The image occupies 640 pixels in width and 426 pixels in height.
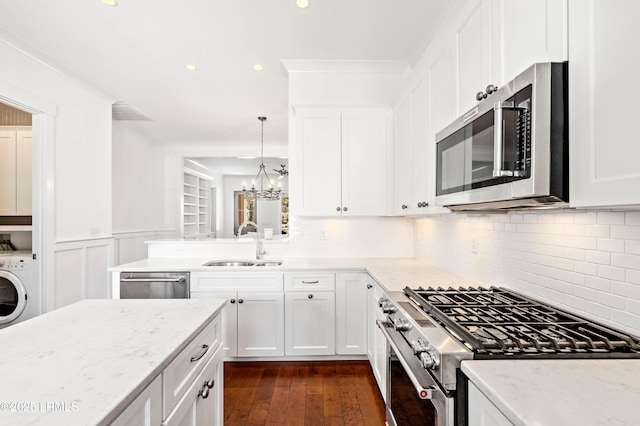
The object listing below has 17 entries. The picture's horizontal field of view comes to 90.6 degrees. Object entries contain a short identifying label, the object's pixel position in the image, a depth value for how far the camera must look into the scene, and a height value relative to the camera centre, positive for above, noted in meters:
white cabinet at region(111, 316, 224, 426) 0.86 -0.61
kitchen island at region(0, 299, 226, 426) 0.69 -0.43
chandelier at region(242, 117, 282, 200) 5.27 +0.29
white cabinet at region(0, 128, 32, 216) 3.49 +0.39
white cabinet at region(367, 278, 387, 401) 2.03 -0.93
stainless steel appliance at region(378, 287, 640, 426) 0.96 -0.43
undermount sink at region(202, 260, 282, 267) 3.21 -0.54
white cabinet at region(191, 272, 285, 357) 2.73 -0.84
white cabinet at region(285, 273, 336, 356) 2.73 -0.91
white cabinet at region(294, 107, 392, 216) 2.96 +0.47
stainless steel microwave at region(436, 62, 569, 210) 0.93 +0.22
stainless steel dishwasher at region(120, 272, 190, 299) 2.74 -0.66
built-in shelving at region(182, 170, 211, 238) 6.44 +0.10
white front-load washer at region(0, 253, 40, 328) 2.89 -0.71
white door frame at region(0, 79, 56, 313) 2.86 +0.10
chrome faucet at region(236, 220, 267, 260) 3.29 -0.42
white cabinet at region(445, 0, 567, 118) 0.98 +0.65
